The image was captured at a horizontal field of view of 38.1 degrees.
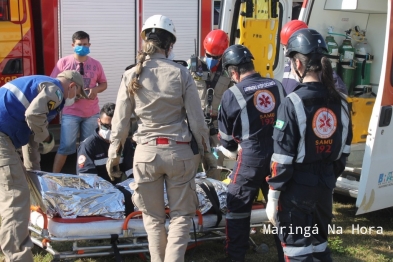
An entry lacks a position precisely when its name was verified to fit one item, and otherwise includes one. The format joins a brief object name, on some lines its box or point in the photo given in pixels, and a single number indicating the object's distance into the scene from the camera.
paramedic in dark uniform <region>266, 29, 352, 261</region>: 3.43
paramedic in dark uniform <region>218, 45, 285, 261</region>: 4.40
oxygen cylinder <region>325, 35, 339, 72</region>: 6.56
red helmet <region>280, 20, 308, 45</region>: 5.55
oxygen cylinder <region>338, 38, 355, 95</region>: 6.73
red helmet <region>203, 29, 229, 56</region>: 5.79
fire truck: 6.32
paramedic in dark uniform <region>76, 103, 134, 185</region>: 5.03
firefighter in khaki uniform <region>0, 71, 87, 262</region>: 4.01
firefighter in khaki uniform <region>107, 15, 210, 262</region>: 3.95
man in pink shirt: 6.35
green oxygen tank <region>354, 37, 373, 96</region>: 6.81
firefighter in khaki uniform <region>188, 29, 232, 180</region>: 5.80
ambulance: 5.69
